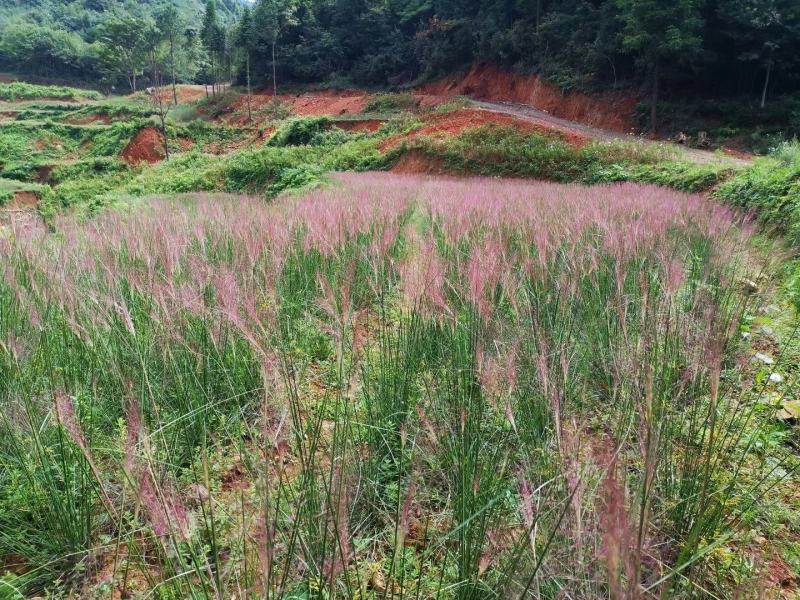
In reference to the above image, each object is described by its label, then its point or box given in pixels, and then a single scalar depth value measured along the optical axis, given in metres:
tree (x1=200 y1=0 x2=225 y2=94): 41.72
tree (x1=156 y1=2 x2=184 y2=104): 36.41
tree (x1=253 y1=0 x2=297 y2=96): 39.00
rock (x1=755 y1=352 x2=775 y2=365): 2.61
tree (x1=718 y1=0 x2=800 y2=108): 16.67
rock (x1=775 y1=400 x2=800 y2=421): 2.26
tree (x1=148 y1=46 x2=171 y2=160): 27.82
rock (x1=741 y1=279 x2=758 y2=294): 3.52
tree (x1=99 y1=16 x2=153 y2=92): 36.16
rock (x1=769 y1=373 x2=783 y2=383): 2.38
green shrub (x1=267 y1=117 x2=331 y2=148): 23.30
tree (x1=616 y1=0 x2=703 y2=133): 17.12
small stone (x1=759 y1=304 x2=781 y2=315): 3.69
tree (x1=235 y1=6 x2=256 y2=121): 39.67
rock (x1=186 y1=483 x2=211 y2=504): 1.47
